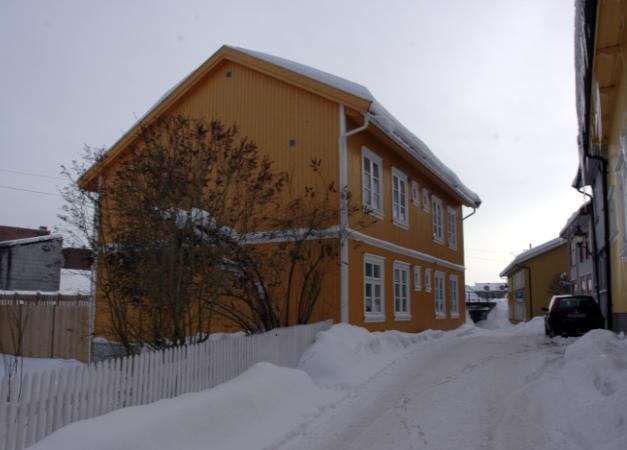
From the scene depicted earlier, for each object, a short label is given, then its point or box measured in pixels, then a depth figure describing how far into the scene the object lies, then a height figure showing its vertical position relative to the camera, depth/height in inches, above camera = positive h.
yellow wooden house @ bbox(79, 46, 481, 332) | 577.0 +161.5
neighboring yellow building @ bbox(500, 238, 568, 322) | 1739.7 +81.6
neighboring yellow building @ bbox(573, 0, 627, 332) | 376.8 +163.1
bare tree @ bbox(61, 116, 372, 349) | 354.6 +43.3
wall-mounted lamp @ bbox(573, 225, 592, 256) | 867.4 +93.5
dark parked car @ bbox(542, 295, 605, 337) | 712.4 -21.0
